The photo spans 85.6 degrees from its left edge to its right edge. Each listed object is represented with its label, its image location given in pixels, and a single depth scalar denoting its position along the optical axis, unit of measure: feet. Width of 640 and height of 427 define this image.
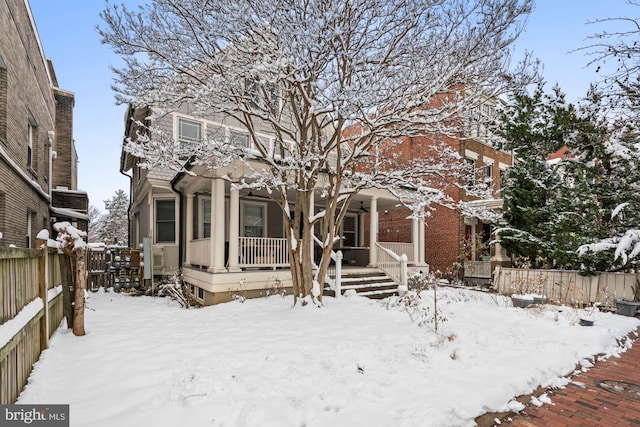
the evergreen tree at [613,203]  28.68
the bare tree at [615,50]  18.01
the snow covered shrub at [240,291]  26.85
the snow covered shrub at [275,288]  29.01
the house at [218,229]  27.27
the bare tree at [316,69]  18.84
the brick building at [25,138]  22.53
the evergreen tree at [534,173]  35.37
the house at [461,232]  48.34
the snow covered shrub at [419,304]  19.94
